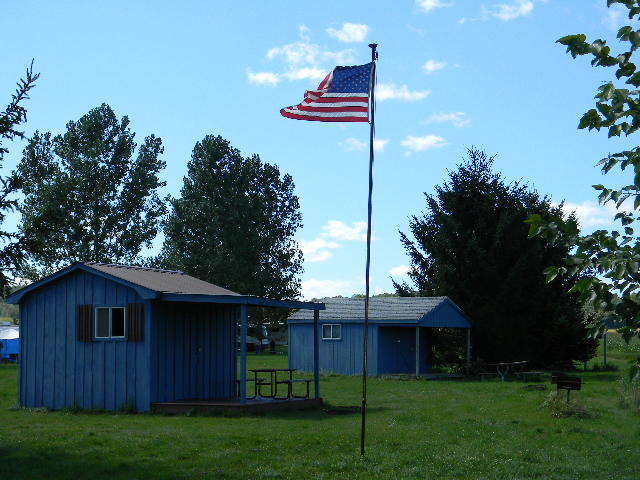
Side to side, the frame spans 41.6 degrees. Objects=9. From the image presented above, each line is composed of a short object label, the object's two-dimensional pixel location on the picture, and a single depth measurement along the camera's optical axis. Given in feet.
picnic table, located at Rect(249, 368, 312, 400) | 67.51
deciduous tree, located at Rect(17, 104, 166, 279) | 161.38
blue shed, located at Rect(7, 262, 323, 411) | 63.26
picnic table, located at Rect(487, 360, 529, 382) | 105.29
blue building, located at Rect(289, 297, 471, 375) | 111.55
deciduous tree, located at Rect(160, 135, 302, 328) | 188.96
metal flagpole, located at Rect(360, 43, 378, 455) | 39.96
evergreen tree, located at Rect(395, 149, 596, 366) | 116.06
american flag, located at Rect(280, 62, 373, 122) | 41.14
